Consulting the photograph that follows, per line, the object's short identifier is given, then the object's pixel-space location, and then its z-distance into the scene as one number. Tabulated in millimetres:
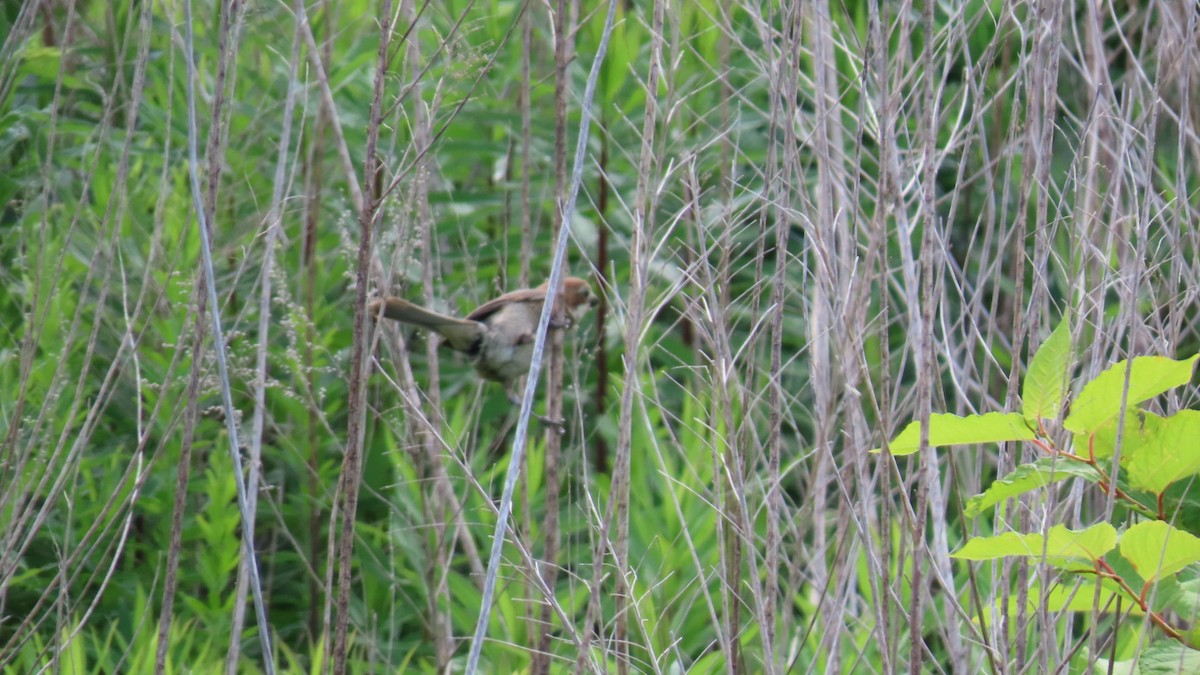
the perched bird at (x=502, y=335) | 14309
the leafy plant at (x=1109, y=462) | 12381
